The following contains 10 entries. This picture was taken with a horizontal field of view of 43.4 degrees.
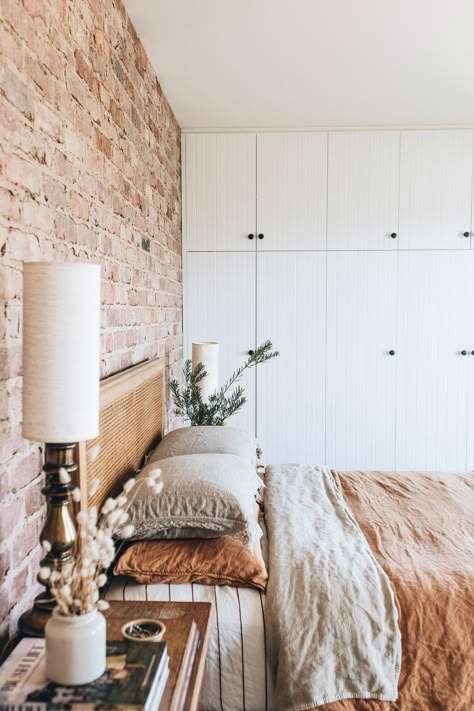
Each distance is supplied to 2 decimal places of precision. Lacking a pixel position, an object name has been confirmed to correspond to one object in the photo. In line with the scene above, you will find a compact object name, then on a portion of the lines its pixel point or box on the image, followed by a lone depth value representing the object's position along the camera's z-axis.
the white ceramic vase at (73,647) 0.99
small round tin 1.19
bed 1.51
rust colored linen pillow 1.64
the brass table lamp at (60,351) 1.04
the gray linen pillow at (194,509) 1.67
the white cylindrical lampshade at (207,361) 3.15
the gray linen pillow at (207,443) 2.27
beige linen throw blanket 1.48
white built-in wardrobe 3.86
